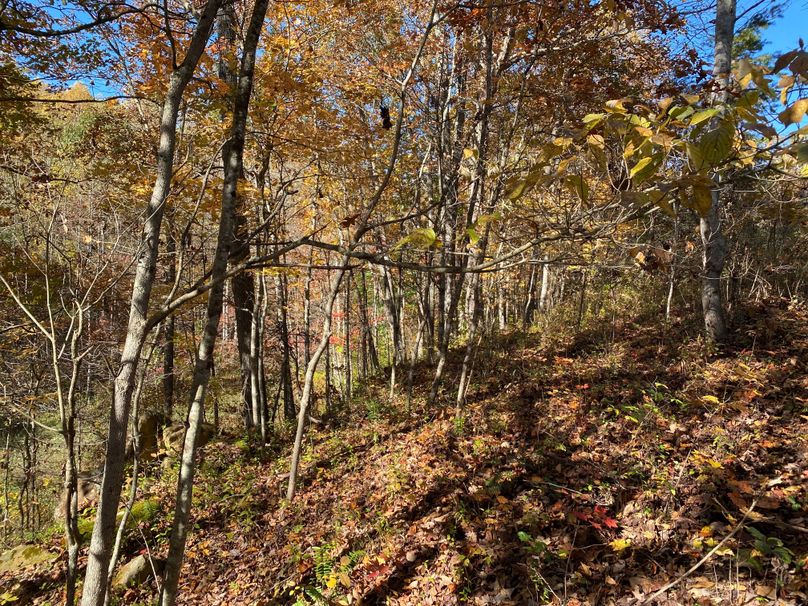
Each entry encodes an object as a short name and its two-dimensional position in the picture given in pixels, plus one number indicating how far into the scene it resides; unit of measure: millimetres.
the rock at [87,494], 8336
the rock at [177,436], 9556
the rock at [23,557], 6293
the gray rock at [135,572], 5402
